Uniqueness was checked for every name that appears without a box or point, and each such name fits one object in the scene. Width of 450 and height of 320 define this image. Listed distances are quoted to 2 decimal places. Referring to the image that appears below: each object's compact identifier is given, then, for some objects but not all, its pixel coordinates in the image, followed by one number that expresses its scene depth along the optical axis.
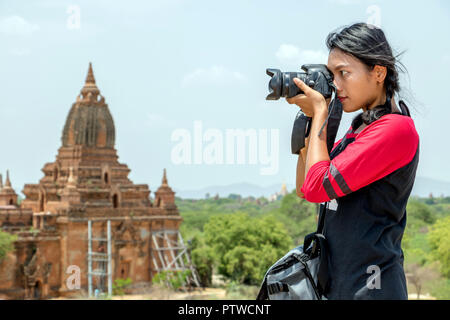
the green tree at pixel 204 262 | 29.30
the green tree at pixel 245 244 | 27.56
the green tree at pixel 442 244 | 25.34
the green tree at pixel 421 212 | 44.33
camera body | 2.48
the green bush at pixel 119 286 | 25.23
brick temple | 24.44
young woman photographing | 2.28
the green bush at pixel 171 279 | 26.83
